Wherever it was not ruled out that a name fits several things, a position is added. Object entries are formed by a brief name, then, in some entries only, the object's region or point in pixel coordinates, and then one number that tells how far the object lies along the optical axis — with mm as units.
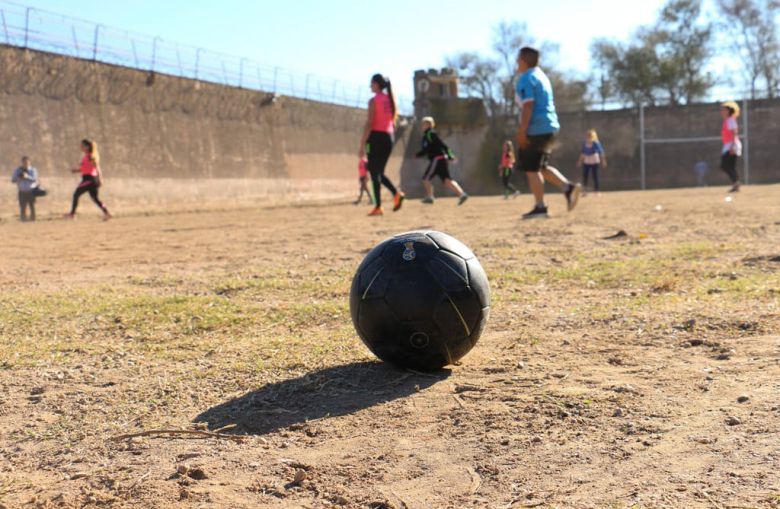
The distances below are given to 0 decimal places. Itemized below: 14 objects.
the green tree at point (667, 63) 54875
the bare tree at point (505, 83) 60688
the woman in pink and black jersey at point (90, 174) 17562
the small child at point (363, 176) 27006
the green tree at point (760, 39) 53844
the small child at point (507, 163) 27094
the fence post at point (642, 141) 44062
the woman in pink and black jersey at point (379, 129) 13273
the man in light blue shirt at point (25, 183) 18312
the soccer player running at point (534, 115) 10852
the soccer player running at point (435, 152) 17641
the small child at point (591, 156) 25078
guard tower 45438
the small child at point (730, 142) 19172
